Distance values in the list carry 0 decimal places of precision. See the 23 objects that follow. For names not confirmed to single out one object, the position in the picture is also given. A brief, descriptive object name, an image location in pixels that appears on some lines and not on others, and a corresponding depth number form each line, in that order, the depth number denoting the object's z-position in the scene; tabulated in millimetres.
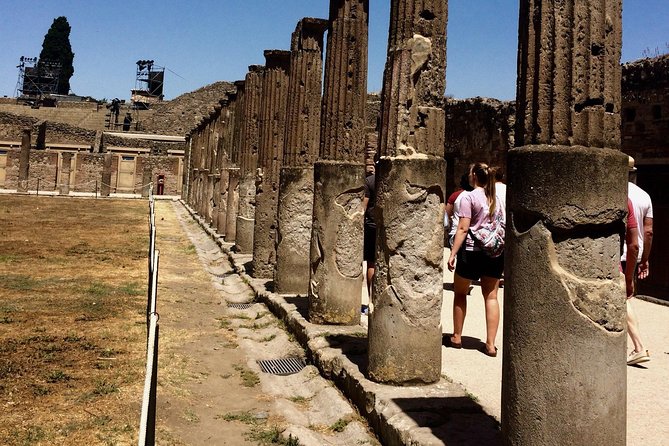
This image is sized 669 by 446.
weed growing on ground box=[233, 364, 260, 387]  5586
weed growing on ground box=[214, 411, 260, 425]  4664
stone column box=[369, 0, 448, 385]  4645
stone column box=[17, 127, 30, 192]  36531
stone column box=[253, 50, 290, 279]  9969
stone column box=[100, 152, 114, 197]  36766
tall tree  77438
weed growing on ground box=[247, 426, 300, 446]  4192
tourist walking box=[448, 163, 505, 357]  5652
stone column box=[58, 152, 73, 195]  38875
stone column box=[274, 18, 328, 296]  8328
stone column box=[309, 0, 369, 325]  6508
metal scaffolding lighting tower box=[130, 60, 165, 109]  65500
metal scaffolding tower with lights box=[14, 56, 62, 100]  72438
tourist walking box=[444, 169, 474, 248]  5812
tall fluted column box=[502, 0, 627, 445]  2768
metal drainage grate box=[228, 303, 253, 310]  8664
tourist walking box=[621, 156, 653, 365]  5051
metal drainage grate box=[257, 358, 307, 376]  5867
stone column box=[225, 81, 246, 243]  15250
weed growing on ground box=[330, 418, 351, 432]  4461
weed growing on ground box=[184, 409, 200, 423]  4562
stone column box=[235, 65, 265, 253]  12508
